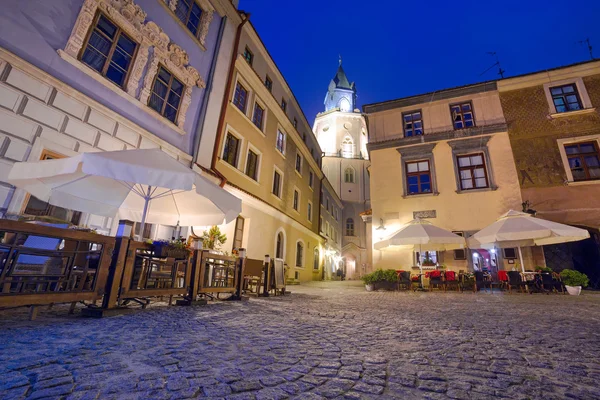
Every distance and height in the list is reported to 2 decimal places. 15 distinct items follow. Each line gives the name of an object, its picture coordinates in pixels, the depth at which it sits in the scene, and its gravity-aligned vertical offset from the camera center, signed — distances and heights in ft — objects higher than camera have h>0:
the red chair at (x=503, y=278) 34.68 +0.81
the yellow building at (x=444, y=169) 41.24 +18.65
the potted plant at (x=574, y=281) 29.35 +0.76
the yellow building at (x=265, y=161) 38.99 +18.74
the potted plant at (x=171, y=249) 14.92 +0.89
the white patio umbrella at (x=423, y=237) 31.09 +4.92
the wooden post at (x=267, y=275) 25.54 -0.48
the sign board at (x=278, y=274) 26.40 -0.28
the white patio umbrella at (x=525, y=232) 28.02 +5.69
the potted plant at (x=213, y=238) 29.22 +3.30
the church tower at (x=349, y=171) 109.70 +43.33
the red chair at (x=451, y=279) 34.19 +0.25
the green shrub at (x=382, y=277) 36.86 +0.06
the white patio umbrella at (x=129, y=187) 12.76 +4.37
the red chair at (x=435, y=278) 34.42 +0.30
